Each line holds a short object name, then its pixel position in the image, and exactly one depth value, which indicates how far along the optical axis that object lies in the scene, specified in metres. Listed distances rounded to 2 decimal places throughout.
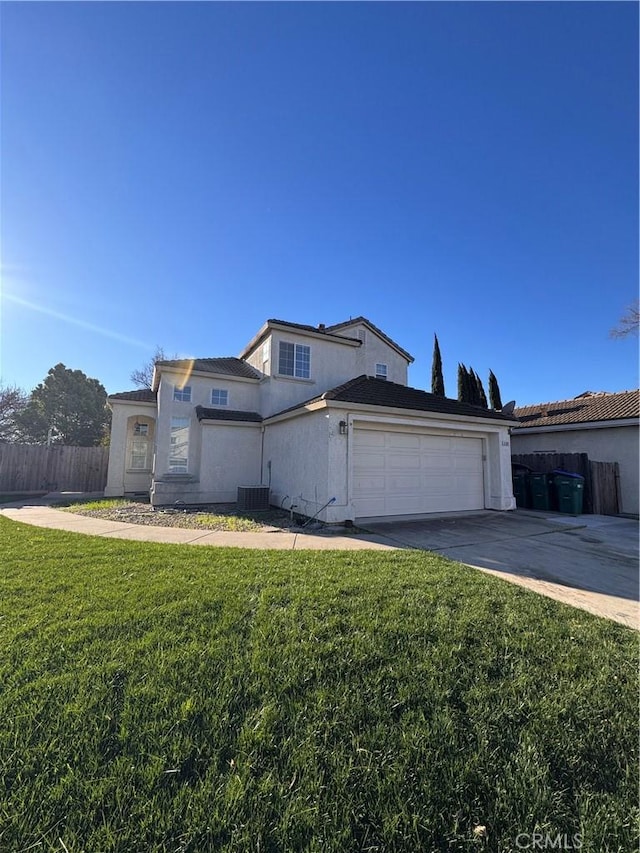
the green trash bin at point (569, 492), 11.54
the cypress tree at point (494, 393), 28.39
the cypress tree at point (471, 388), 26.72
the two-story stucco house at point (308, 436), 9.51
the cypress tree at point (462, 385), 26.58
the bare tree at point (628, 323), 16.55
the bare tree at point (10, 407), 25.16
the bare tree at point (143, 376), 31.80
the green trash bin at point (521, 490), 12.94
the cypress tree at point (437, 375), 28.14
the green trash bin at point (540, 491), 12.31
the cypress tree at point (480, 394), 27.20
